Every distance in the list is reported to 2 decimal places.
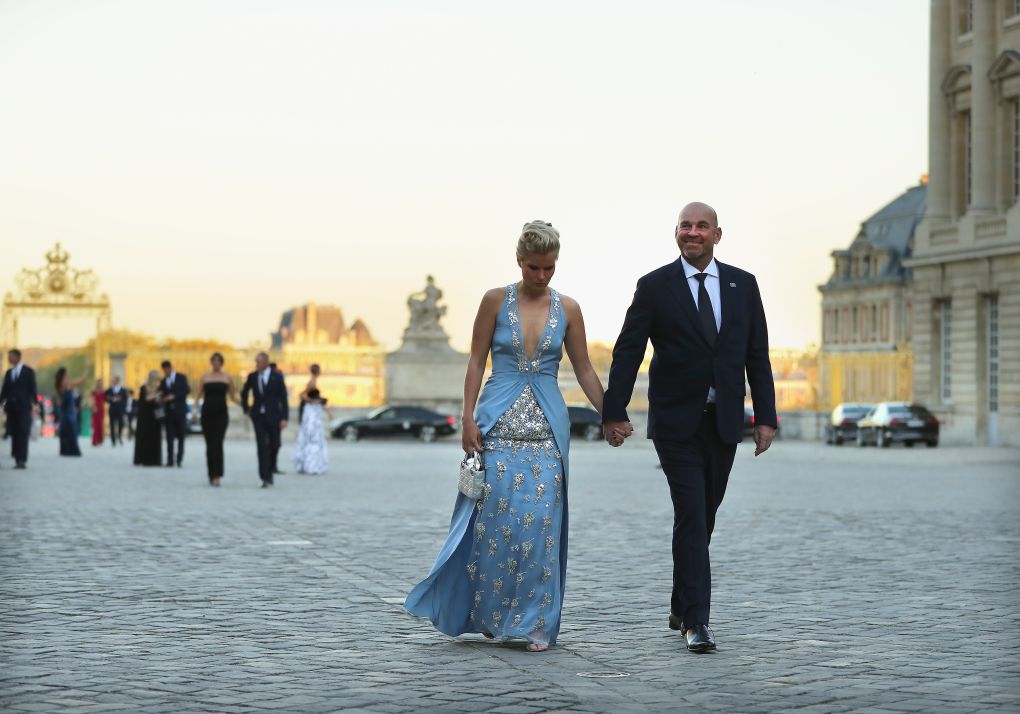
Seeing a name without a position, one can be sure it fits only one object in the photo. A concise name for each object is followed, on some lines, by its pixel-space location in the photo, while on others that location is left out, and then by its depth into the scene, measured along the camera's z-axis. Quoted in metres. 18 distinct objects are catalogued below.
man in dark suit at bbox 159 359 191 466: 28.61
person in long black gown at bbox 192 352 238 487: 22.31
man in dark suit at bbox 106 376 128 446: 43.34
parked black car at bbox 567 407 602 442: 52.25
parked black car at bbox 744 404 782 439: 49.11
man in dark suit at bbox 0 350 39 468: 26.55
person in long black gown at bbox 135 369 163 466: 28.83
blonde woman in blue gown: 7.90
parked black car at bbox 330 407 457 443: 51.53
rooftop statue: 56.69
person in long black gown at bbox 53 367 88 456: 32.72
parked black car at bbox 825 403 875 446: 49.03
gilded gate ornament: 52.31
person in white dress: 26.92
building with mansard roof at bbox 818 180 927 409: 103.31
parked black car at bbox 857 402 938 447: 46.09
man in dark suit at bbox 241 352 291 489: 22.28
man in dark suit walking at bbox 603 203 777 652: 7.90
